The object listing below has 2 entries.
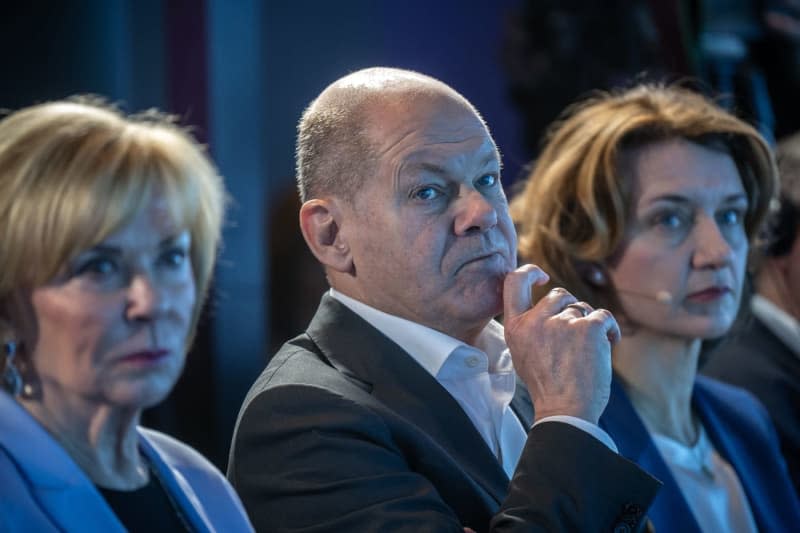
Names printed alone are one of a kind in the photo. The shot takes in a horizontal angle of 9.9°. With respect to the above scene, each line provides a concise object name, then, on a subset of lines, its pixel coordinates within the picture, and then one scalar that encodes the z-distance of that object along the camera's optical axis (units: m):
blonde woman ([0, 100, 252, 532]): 3.63
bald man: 3.68
